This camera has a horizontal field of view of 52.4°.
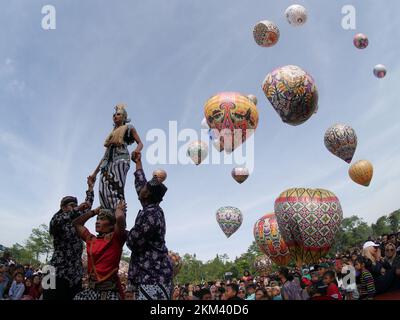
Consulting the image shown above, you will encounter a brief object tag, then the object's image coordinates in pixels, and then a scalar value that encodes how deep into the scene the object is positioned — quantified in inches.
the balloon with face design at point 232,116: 726.5
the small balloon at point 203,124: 950.0
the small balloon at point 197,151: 1076.5
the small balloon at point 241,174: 1119.6
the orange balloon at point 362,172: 1140.5
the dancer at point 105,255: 167.8
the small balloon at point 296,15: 880.9
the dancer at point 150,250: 172.4
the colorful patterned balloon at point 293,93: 722.8
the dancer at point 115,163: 223.0
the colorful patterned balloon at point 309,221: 768.9
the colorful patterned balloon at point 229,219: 1291.8
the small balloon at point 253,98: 901.8
